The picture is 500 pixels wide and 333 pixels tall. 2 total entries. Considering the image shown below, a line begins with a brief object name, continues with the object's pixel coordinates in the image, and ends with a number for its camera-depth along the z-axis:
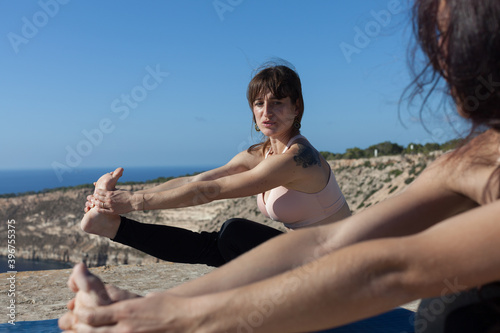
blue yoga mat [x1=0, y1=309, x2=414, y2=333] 1.92
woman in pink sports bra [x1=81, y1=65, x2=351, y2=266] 2.39
